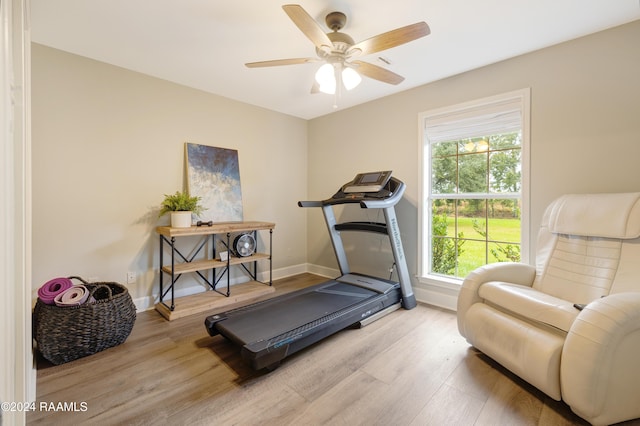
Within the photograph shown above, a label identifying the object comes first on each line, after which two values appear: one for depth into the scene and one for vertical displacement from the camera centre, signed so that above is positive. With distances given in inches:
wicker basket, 76.2 -33.2
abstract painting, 129.3 +15.2
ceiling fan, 64.5 +44.2
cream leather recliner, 54.1 -23.2
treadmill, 78.3 -34.6
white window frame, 100.2 +17.3
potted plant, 113.1 +1.5
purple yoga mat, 79.3 -23.1
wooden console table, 111.0 -24.1
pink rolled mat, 78.5 -24.8
